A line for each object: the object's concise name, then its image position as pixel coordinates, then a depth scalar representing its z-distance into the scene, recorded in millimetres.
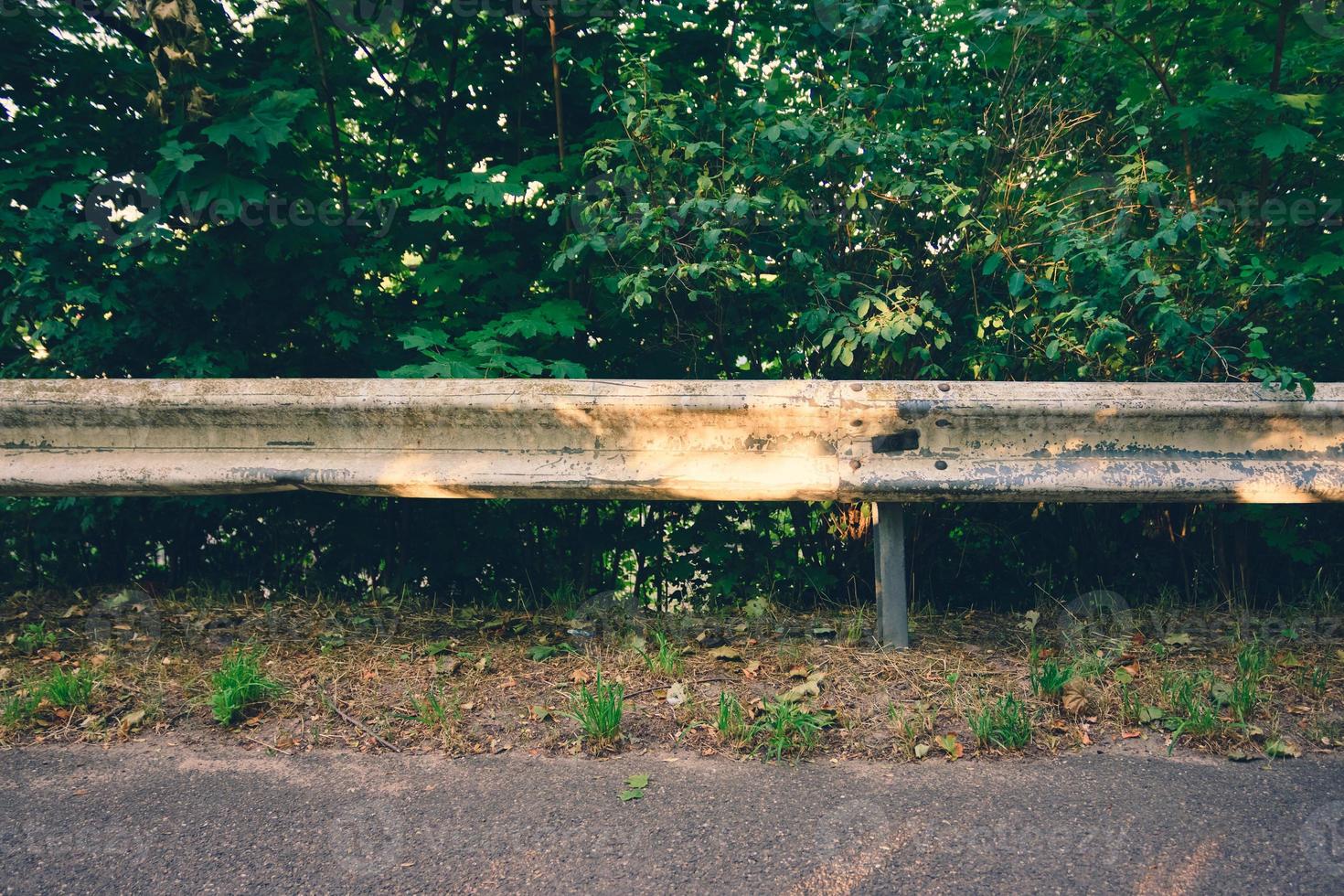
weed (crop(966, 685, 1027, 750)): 2119
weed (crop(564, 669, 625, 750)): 2170
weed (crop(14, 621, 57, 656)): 2920
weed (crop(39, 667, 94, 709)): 2398
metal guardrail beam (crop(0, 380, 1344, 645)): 2594
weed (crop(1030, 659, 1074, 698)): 2344
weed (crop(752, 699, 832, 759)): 2111
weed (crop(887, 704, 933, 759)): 2125
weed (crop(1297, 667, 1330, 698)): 2395
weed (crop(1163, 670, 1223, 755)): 2139
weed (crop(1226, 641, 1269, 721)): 2240
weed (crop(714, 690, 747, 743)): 2168
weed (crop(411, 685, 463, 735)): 2260
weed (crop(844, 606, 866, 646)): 2832
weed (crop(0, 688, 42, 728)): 2287
